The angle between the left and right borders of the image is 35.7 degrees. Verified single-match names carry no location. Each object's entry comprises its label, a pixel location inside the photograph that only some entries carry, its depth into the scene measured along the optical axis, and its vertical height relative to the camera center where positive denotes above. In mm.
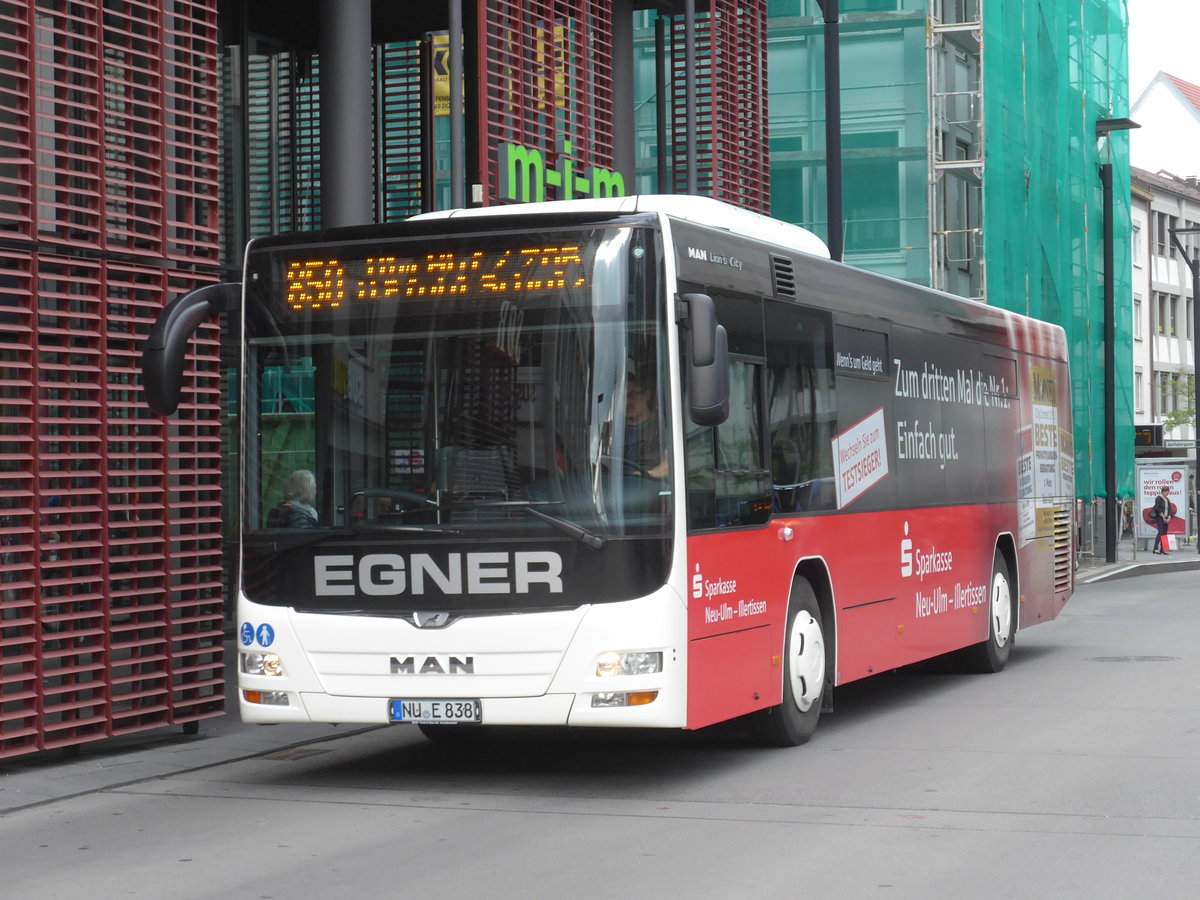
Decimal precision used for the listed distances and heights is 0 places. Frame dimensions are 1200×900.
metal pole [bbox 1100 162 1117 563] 35500 +1534
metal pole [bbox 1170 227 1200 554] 42438 +3485
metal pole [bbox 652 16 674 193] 21422 +4127
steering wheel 9125 -61
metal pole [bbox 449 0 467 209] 14602 +2714
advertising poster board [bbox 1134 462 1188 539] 43375 -1051
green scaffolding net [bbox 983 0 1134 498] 34656 +5440
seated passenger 9633 -257
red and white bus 9148 -81
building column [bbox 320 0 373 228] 15195 +2779
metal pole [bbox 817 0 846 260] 19312 +3537
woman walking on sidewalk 42812 -1535
